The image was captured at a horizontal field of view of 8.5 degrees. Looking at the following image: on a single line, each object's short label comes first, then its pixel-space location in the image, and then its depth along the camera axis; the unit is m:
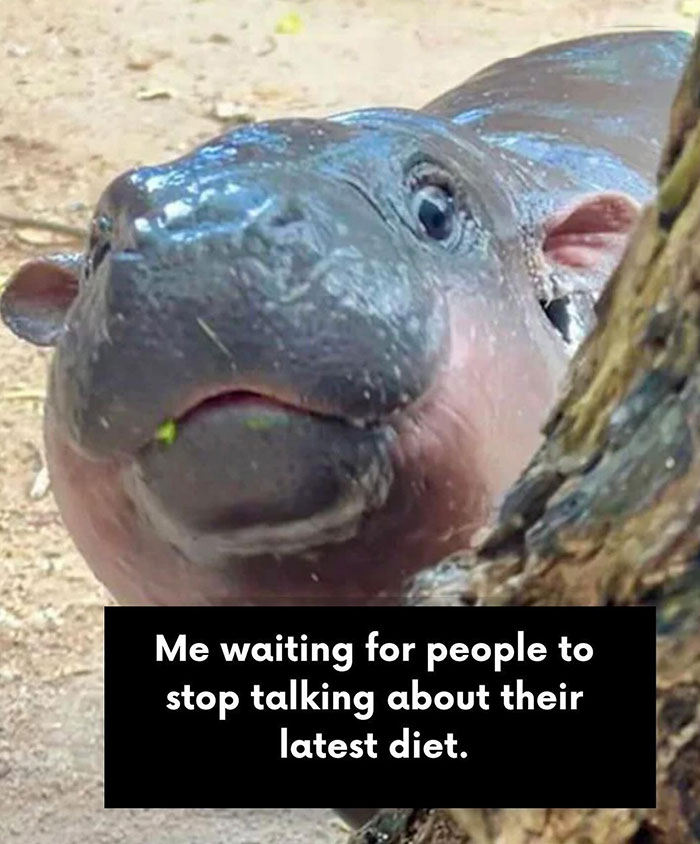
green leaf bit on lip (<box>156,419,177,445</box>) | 1.51
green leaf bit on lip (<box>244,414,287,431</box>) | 1.50
